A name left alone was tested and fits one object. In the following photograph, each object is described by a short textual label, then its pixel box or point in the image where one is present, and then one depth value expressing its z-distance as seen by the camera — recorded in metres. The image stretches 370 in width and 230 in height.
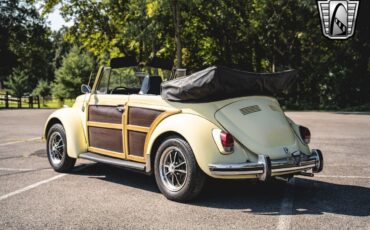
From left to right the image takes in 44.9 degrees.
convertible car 4.94
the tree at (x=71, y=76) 54.28
